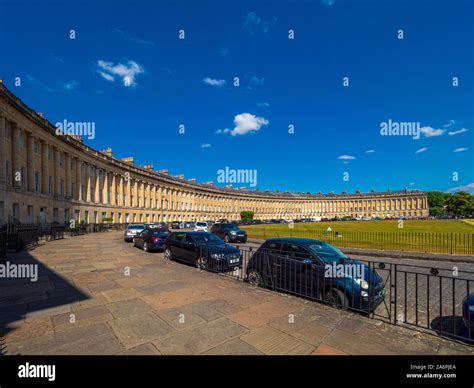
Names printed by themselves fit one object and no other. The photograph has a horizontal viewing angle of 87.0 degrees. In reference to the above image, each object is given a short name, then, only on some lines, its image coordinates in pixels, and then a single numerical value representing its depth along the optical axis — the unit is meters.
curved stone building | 26.61
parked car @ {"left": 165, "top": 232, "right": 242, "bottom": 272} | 9.56
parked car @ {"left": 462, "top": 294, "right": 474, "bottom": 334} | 4.23
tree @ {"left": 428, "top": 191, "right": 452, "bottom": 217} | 130.50
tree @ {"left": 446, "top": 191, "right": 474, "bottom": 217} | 108.62
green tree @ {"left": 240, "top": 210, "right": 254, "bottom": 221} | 96.44
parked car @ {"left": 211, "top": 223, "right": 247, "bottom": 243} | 22.56
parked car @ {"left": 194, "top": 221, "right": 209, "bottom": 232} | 34.06
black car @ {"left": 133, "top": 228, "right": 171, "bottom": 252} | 15.24
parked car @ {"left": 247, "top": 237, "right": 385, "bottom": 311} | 5.54
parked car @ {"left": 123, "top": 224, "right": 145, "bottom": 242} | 21.11
